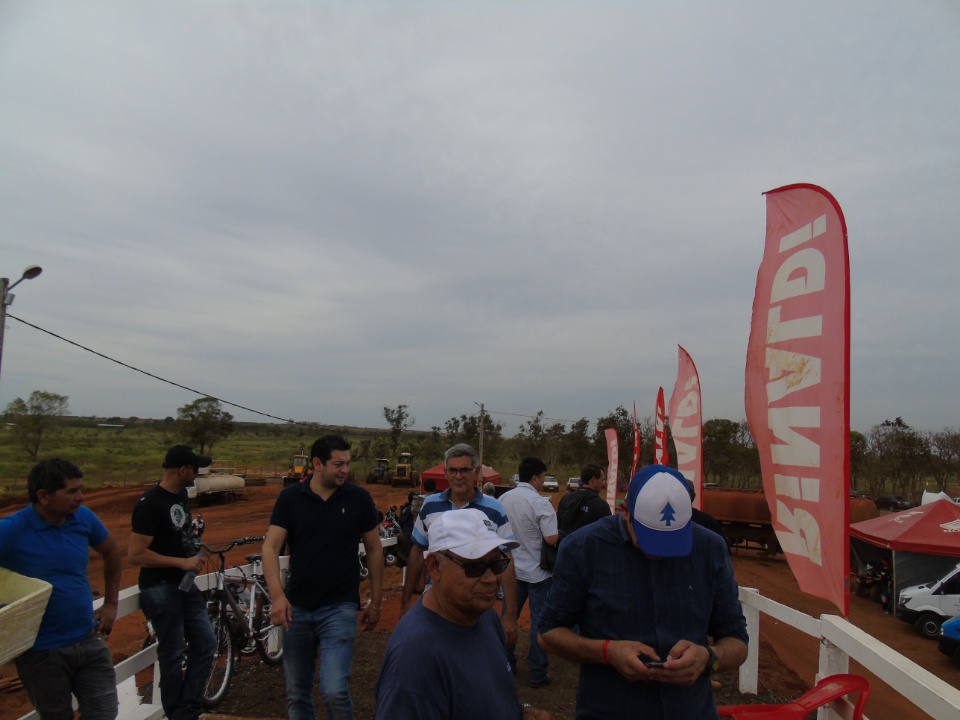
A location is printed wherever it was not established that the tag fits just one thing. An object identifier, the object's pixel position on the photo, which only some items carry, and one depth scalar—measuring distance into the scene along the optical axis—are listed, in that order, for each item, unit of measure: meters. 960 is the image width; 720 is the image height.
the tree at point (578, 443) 53.50
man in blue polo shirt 3.06
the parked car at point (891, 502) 33.61
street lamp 8.80
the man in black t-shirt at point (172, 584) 3.96
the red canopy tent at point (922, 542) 12.95
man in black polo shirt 3.45
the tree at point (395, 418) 51.09
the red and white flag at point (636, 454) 10.51
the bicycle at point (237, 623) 5.10
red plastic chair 2.78
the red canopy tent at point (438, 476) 22.18
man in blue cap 2.06
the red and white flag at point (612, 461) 12.96
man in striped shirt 4.05
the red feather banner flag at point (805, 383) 3.18
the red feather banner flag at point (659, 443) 8.86
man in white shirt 5.20
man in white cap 1.59
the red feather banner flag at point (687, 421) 7.06
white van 11.62
